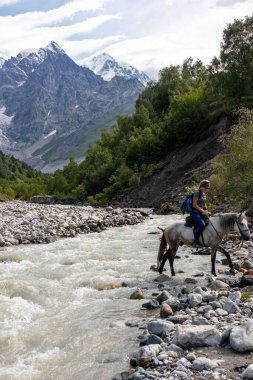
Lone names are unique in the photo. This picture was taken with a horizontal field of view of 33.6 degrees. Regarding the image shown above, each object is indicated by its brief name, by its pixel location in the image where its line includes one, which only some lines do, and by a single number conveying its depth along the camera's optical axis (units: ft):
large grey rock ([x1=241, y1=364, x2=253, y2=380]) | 24.60
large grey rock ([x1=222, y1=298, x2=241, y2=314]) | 35.74
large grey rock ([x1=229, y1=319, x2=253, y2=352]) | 28.27
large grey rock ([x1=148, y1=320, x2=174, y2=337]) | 33.42
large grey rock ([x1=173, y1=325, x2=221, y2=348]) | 30.19
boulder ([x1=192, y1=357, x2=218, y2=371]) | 26.49
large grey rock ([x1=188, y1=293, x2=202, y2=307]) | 39.47
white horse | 51.48
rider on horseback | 52.08
